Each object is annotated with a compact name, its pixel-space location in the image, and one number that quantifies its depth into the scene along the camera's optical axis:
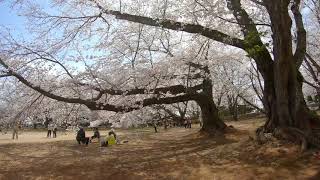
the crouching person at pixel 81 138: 11.87
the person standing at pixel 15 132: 17.26
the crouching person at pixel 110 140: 11.16
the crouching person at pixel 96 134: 12.71
